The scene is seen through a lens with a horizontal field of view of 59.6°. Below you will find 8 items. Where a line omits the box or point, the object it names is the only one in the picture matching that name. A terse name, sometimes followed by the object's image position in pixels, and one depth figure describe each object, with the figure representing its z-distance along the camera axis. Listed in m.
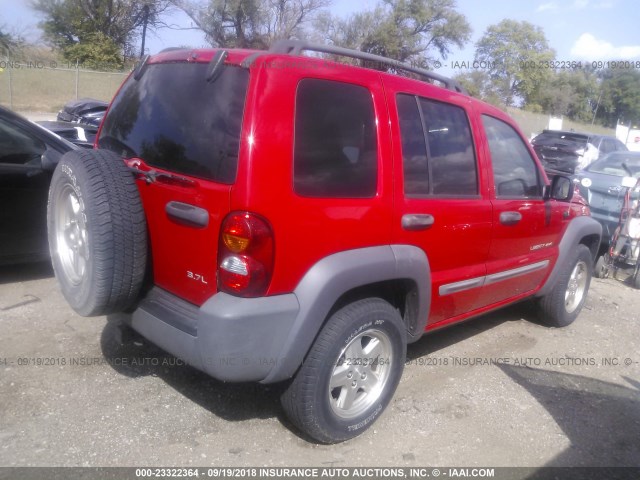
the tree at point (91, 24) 36.44
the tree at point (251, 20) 31.56
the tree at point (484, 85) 37.03
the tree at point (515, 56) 39.44
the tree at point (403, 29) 36.00
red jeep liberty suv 2.46
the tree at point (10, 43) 29.16
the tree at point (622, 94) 53.16
